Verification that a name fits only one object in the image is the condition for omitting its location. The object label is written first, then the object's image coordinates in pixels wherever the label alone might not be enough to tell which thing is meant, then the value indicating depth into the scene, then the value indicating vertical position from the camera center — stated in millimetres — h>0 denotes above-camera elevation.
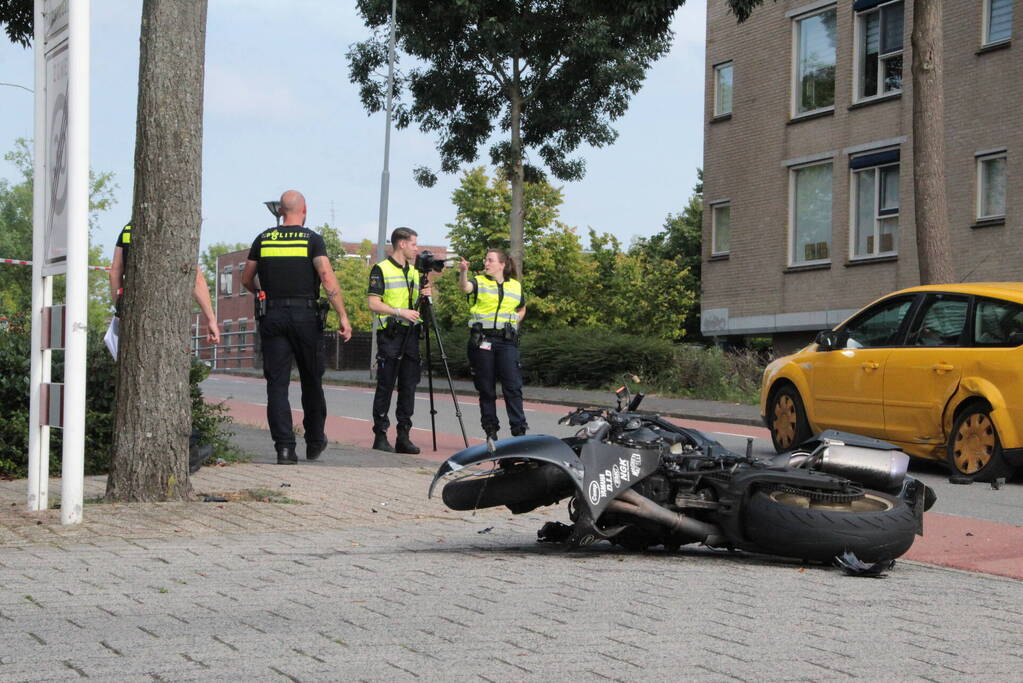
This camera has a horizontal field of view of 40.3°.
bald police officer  10664 +196
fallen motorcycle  6496 -737
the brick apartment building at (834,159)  24562 +3526
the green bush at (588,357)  28734 -527
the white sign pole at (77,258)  7258 +330
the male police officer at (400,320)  12359 +72
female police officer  12945 +7
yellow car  11031 -330
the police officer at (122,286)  9312 +261
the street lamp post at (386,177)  36250 +3939
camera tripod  12383 +105
